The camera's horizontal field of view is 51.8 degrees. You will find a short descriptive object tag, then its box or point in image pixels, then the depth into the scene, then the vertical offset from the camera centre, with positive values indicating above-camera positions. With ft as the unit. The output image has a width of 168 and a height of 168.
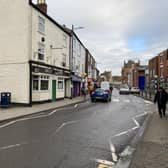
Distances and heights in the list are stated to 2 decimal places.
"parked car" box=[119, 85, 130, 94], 123.67 -5.14
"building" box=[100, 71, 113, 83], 281.84 +16.40
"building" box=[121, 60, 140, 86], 222.77 +14.51
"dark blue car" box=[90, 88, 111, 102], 63.82 -4.23
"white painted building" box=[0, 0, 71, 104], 46.36 +8.78
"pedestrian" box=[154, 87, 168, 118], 32.71 -2.81
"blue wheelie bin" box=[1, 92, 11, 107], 42.81 -4.04
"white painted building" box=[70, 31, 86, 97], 78.12 +9.51
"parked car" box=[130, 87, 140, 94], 132.58 -5.39
